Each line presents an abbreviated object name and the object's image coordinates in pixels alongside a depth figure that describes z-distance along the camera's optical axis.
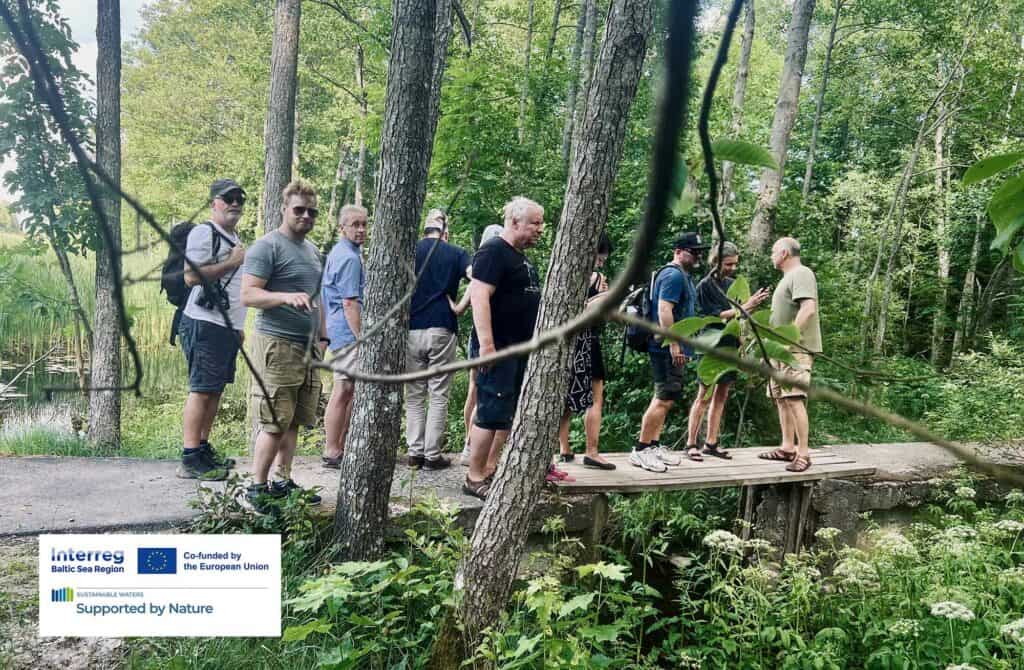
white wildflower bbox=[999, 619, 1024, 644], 2.90
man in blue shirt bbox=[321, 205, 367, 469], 4.01
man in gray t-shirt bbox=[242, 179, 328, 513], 3.40
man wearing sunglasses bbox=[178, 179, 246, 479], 3.32
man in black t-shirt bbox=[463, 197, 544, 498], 3.56
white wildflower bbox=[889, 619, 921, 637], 3.22
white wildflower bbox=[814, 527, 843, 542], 3.82
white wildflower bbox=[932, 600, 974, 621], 2.99
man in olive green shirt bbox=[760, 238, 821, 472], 4.40
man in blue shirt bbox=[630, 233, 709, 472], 4.36
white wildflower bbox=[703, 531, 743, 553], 3.46
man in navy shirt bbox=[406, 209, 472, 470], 4.35
